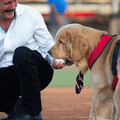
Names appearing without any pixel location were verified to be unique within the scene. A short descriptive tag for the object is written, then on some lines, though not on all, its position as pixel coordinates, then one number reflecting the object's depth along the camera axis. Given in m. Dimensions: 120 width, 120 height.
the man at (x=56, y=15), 28.50
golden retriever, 8.81
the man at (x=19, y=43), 9.78
